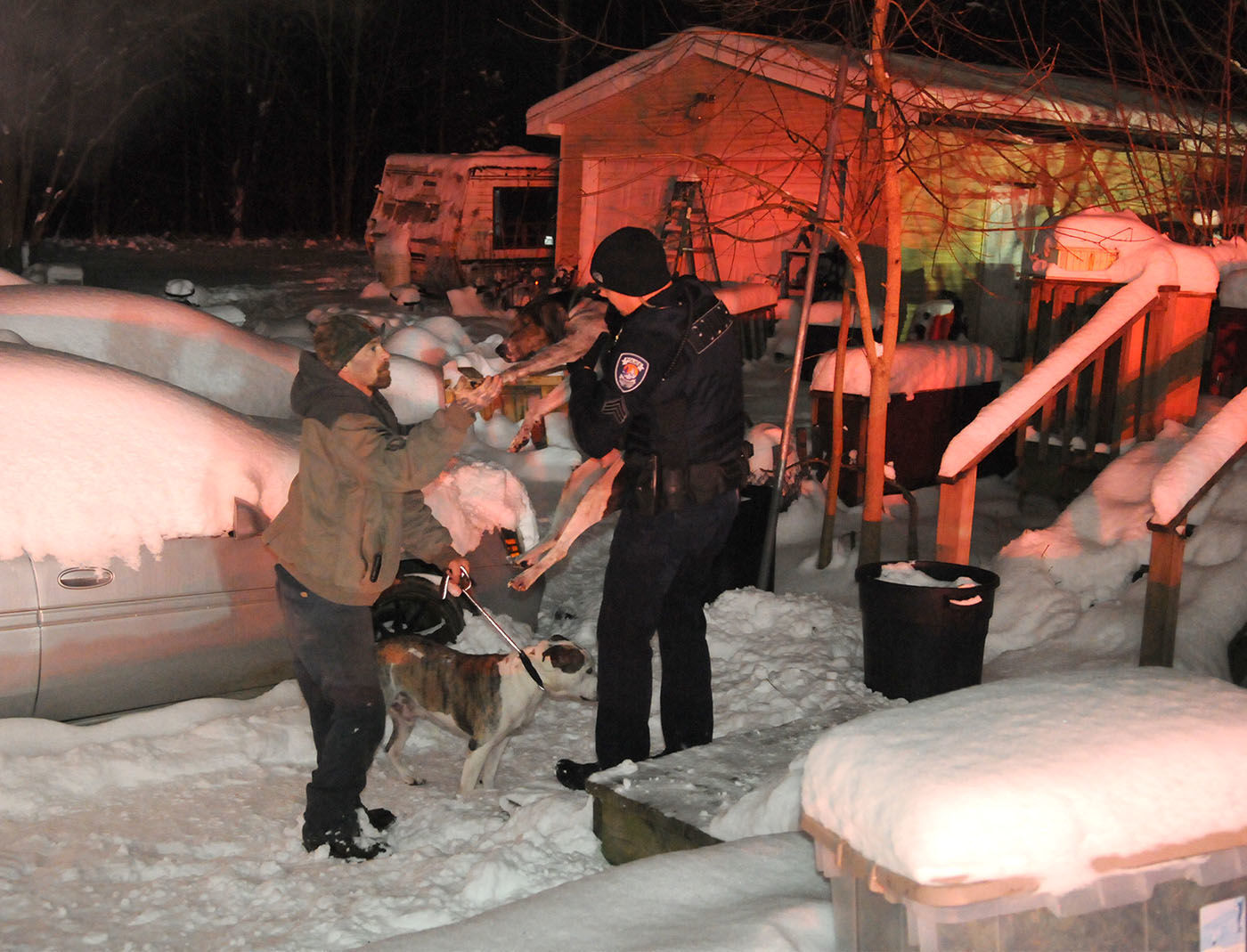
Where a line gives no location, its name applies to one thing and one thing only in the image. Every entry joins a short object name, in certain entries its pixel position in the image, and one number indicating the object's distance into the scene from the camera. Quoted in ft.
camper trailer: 63.36
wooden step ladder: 47.83
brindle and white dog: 14.55
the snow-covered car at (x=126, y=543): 14.21
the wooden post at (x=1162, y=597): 16.17
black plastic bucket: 16.49
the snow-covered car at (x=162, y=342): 19.80
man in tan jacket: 12.26
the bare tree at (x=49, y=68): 57.57
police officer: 13.14
